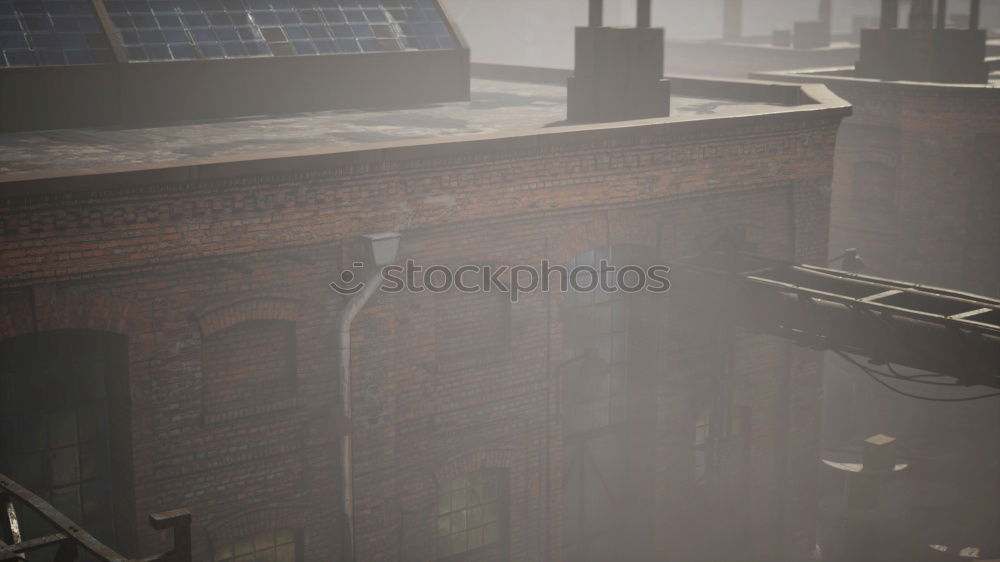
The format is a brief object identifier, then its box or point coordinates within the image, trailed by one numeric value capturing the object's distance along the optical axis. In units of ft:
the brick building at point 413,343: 33.91
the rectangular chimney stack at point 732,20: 135.44
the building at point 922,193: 63.98
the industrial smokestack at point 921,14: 71.82
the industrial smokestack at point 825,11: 124.73
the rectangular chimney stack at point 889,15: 74.33
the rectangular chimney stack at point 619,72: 47.29
